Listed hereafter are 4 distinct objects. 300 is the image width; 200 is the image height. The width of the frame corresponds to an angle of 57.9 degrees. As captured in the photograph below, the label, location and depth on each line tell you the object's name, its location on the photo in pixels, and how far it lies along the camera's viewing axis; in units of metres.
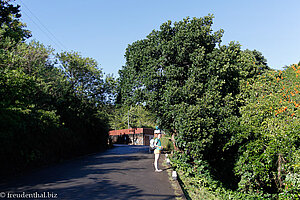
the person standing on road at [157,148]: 11.36
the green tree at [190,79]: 15.24
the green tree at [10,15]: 21.23
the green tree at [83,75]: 22.88
